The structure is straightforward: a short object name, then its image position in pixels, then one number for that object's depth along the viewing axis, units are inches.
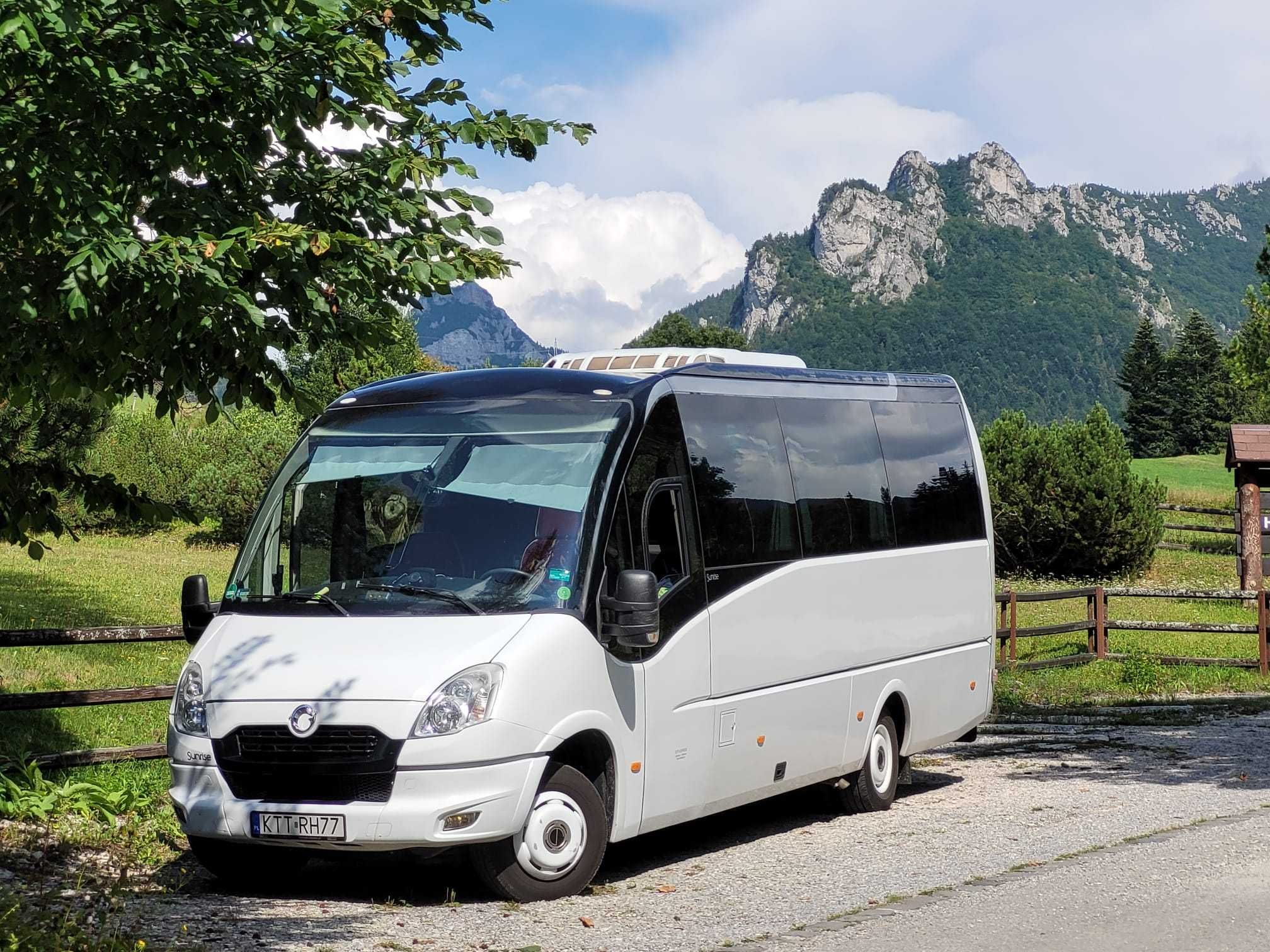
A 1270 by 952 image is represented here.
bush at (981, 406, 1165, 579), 1528.1
